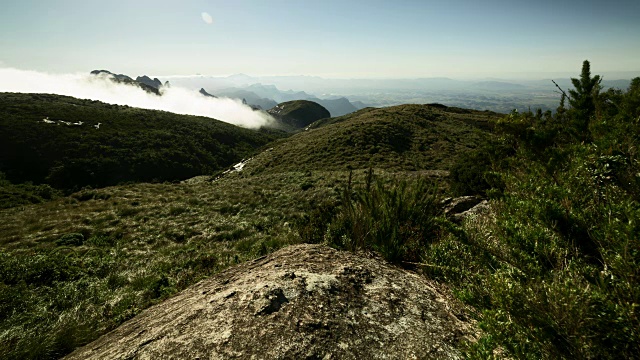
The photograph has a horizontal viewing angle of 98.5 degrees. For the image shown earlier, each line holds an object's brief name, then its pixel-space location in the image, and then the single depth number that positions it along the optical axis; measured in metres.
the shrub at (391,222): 4.07
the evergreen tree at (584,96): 6.30
